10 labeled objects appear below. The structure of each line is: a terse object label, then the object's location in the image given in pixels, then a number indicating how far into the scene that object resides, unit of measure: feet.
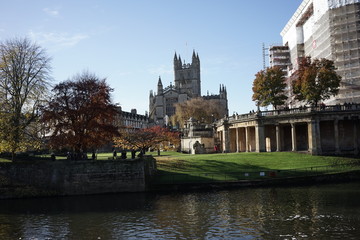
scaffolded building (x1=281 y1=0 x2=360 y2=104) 205.05
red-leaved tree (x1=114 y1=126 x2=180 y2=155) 179.73
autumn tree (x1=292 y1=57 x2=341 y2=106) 179.22
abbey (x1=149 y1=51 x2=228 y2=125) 528.63
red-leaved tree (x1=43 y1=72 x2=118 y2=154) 124.89
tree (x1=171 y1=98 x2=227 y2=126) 345.51
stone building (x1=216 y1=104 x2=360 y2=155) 170.60
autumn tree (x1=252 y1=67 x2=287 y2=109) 203.31
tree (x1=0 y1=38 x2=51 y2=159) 131.03
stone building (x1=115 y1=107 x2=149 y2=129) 447.83
